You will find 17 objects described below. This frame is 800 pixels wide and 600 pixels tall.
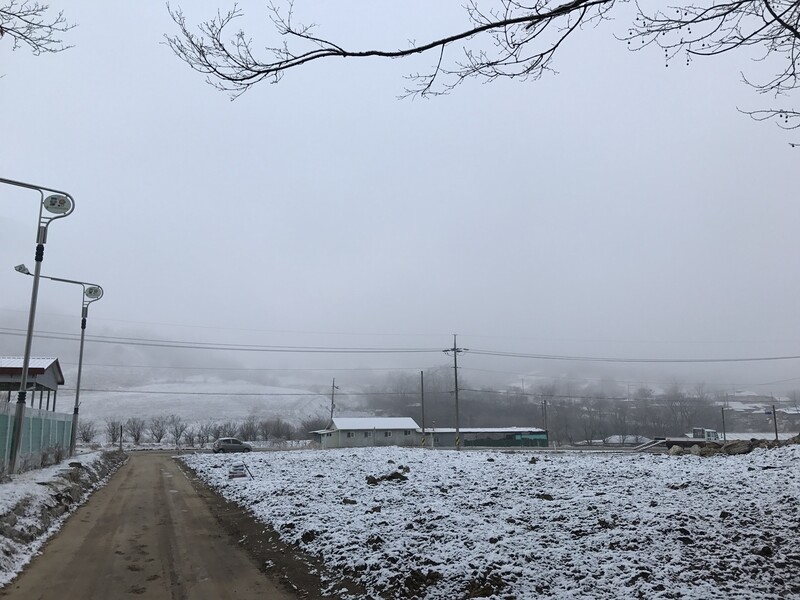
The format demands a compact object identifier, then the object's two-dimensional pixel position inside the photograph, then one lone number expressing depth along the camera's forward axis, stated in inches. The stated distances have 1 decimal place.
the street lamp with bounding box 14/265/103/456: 1146.0
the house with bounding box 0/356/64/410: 1018.1
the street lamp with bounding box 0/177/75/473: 669.9
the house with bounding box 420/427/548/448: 3110.2
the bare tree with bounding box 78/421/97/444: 3237.2
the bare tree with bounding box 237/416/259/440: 3895.2
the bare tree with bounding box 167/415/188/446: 3504.2
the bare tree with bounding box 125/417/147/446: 3412.9
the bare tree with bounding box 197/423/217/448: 3388.3
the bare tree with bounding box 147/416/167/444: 3612.2
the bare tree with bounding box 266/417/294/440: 4185.5
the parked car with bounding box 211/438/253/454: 1867.6
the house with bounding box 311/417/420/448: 2815.0
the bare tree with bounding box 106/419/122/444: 3416.1
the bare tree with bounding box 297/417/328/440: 4562.5
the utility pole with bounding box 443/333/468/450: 2455.5
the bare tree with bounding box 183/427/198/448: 3247.5
